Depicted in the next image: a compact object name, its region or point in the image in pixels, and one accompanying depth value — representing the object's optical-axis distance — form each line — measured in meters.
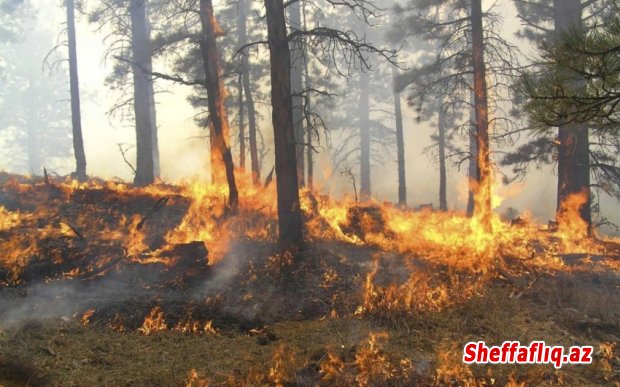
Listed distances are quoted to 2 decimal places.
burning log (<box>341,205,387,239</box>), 11.70
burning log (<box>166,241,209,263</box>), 9.12
